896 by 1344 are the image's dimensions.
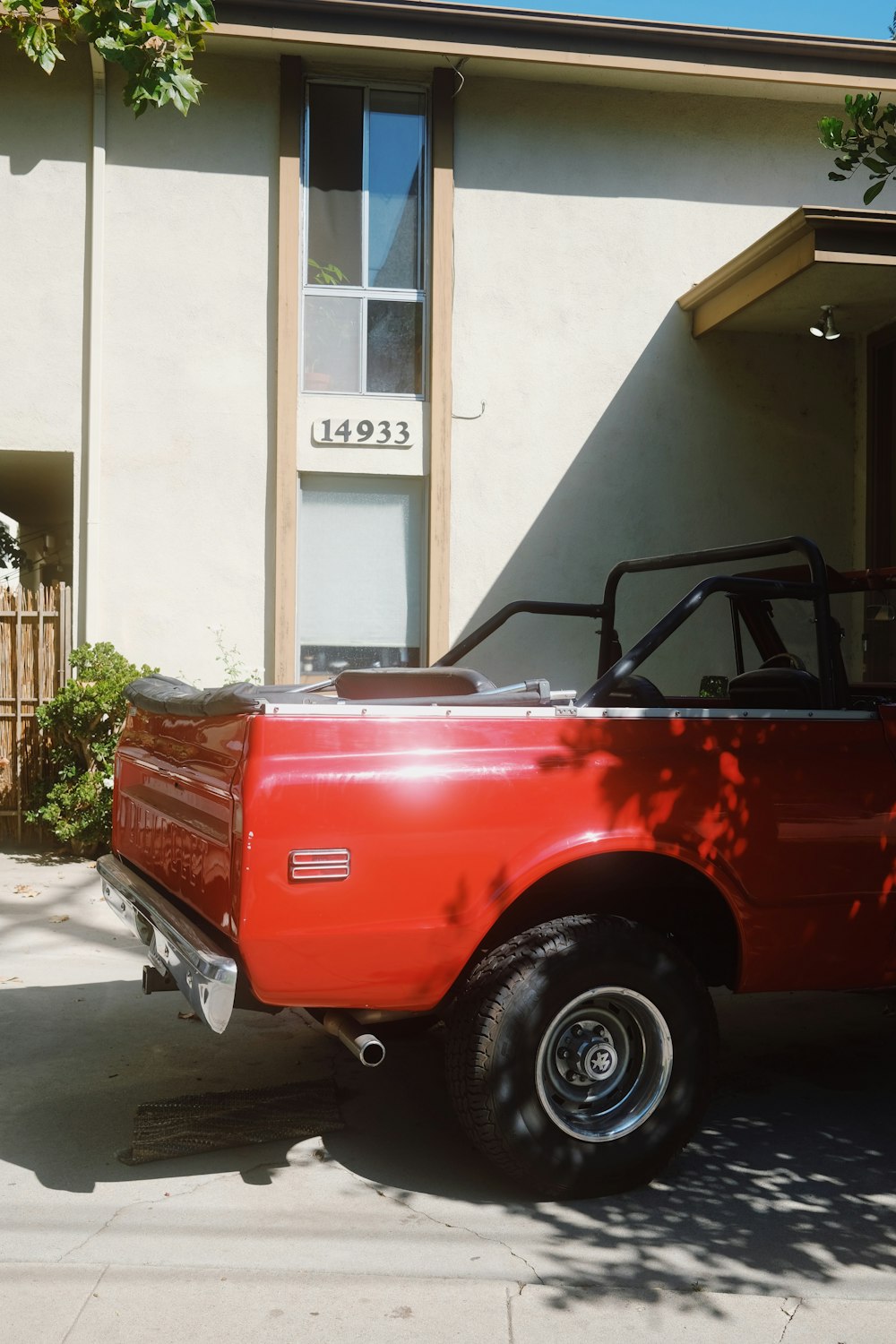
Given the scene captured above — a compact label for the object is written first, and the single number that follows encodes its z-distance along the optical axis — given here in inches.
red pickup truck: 134.1
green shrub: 367.2
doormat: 158.7
